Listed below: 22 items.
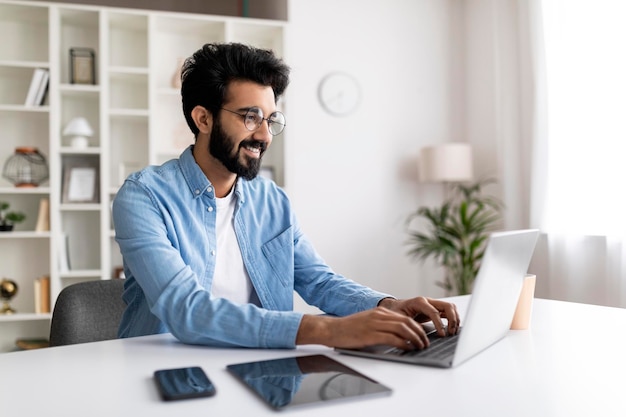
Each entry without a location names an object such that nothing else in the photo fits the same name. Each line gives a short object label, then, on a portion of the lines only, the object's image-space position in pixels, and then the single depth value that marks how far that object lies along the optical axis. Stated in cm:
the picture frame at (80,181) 362
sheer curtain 315
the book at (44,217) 355
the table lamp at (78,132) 356
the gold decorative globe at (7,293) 354
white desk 79
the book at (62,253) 351
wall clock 418
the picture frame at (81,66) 363
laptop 95
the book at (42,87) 352
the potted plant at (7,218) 353
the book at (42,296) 352
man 123
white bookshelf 351
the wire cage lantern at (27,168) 361
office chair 153
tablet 80
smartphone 82
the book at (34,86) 350
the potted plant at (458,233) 386
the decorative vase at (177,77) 382
